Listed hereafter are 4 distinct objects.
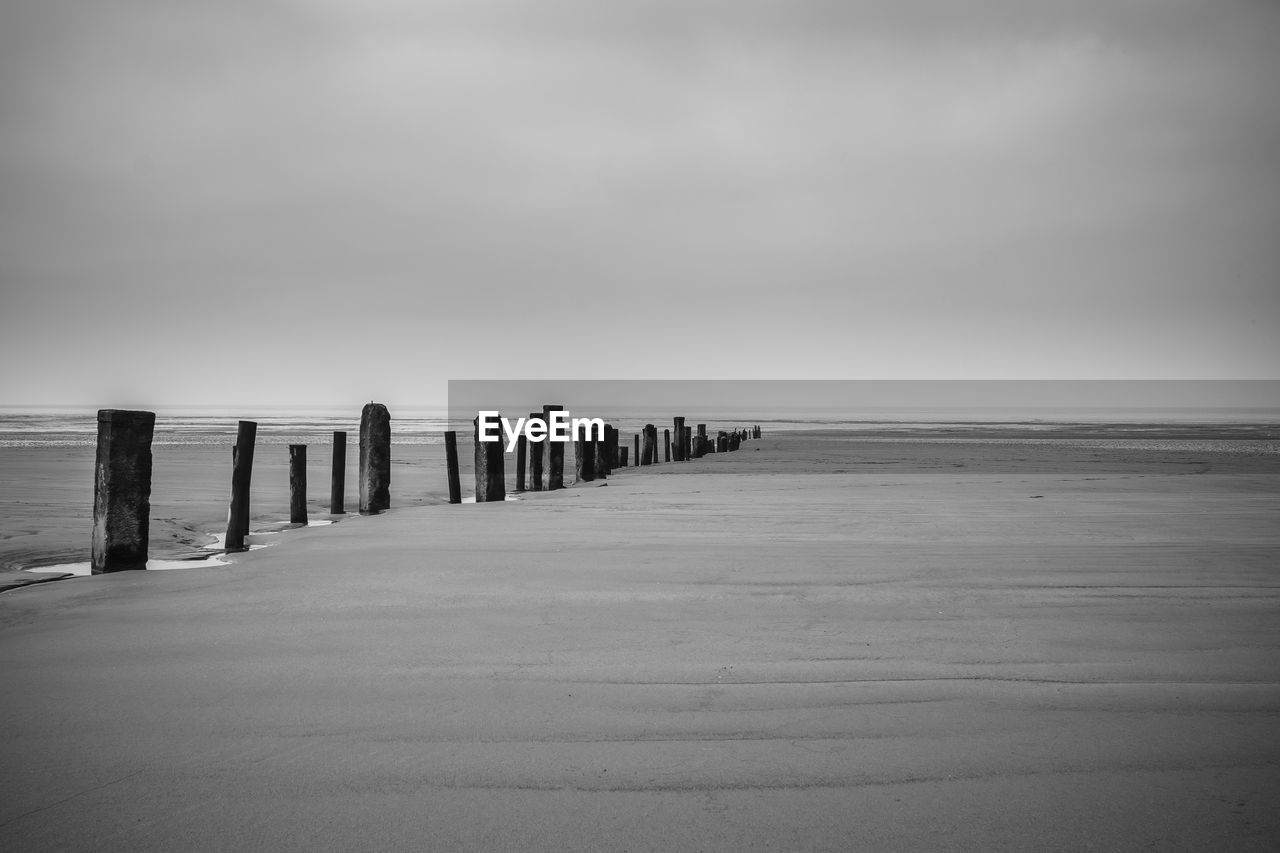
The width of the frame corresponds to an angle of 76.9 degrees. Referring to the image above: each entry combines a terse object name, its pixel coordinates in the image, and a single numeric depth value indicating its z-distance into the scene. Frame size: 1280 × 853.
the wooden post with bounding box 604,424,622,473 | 16.60
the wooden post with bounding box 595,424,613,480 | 15.29
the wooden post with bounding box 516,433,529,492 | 12.64
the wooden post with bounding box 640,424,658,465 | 20.78
